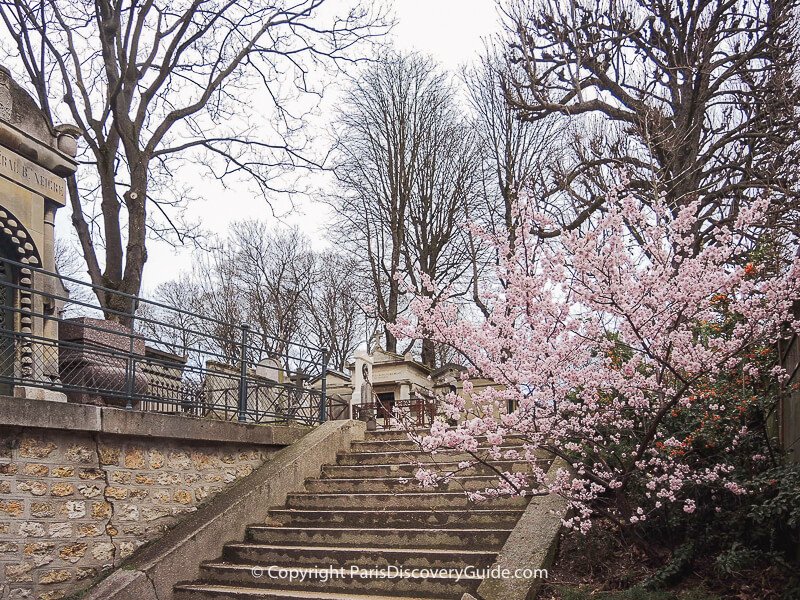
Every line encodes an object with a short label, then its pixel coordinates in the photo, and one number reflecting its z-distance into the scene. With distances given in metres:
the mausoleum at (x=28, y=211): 7.77
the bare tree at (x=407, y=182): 23.61
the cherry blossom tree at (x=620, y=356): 5.93
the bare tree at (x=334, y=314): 31.05
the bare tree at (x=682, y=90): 10.41
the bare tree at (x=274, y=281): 30.84
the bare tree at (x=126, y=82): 13.01
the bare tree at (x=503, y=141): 21.14
